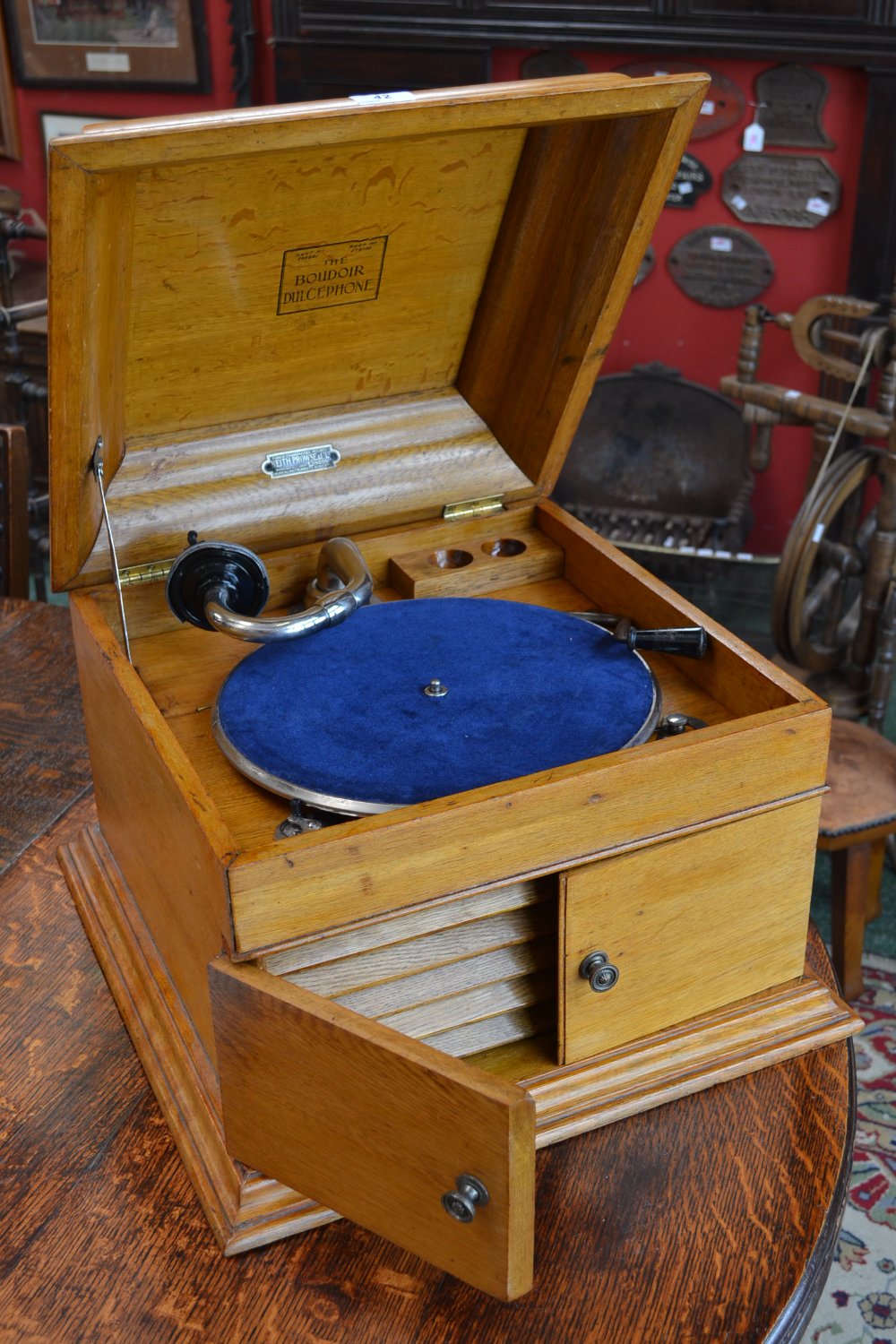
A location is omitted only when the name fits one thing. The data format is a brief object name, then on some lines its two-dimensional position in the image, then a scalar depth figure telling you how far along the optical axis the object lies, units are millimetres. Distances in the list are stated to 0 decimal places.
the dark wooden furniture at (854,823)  2471
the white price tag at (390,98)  1217
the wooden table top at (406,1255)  1081
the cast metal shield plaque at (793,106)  3867
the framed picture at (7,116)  4797
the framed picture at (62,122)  4824
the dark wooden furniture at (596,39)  3729
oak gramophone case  1057
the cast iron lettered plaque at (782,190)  3932
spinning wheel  2887
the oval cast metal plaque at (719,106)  3938
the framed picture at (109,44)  4488
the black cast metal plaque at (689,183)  4059
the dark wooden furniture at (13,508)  2186
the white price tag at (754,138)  3949
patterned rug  2141
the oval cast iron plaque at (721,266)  4090
